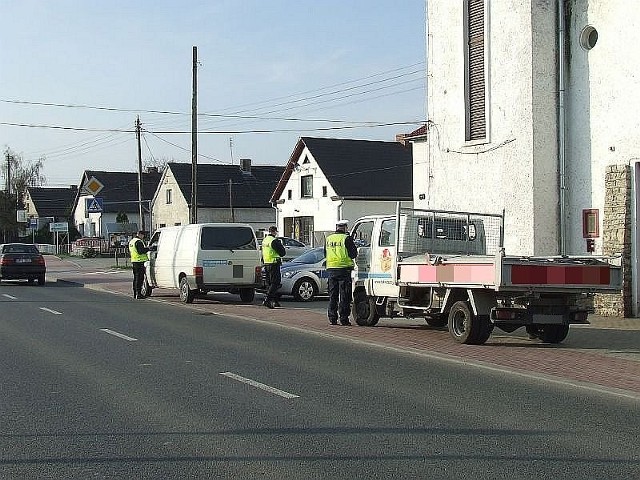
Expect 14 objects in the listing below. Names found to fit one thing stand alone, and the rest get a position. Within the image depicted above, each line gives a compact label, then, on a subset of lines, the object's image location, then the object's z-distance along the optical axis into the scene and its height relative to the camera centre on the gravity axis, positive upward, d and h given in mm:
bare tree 89756 +8093
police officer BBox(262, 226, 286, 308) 20828 -277
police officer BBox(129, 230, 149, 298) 25359 -315
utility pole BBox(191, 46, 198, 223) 30703 +3876
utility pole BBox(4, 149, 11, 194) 82000 +6255
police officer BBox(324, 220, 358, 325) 16688 -365
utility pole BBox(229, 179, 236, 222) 63891 +3145
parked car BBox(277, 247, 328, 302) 24062 -785
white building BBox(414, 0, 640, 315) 17734 +2568
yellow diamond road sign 34722 +2328
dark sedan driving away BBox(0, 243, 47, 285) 34188 -610
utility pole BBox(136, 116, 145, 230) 44312 +4401
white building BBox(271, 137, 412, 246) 48344 +3444
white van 22578 -280
